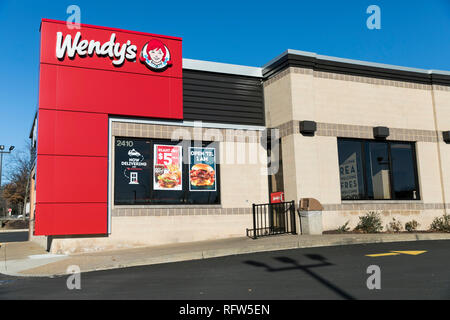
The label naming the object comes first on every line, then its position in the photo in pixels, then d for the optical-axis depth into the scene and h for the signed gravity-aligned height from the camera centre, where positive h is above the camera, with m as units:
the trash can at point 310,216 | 13.42 -0.36
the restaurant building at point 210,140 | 12.75 +2.39
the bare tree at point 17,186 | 59.73 +4.46
